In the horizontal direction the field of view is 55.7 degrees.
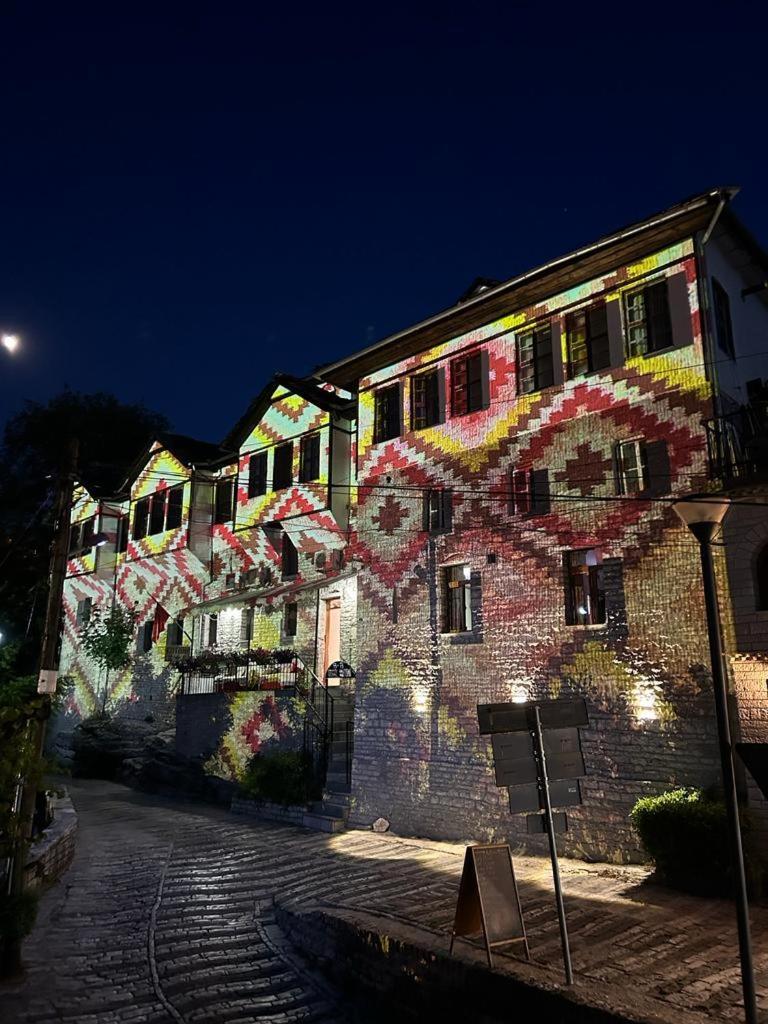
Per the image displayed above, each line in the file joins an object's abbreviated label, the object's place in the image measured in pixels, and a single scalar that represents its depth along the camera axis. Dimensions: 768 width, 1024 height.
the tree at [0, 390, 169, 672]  40.56
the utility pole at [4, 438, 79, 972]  9.29
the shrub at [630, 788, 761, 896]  10.83
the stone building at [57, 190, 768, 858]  13.32
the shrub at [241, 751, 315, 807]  19.06
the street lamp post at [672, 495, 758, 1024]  6.17
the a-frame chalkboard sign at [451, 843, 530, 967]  8.17
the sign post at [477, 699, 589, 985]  7.72
